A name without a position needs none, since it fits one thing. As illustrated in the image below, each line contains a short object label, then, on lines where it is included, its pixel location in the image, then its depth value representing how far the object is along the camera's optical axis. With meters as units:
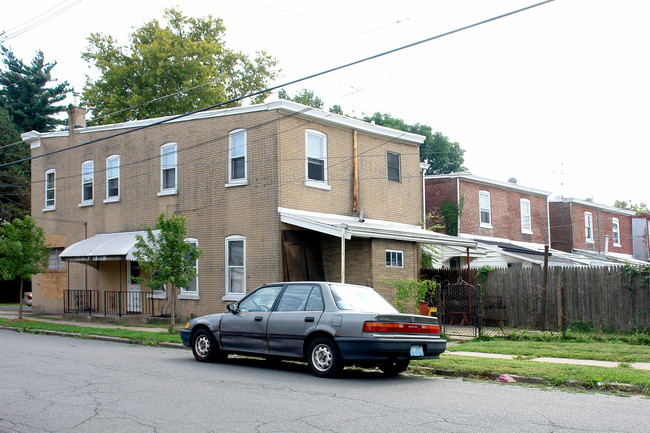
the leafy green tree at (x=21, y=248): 21.67
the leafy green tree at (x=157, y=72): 37.62
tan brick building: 19.41
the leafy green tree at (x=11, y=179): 40.50
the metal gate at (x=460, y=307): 19.23
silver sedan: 9.94
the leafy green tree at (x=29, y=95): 50.06
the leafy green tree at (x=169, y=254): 17.47
